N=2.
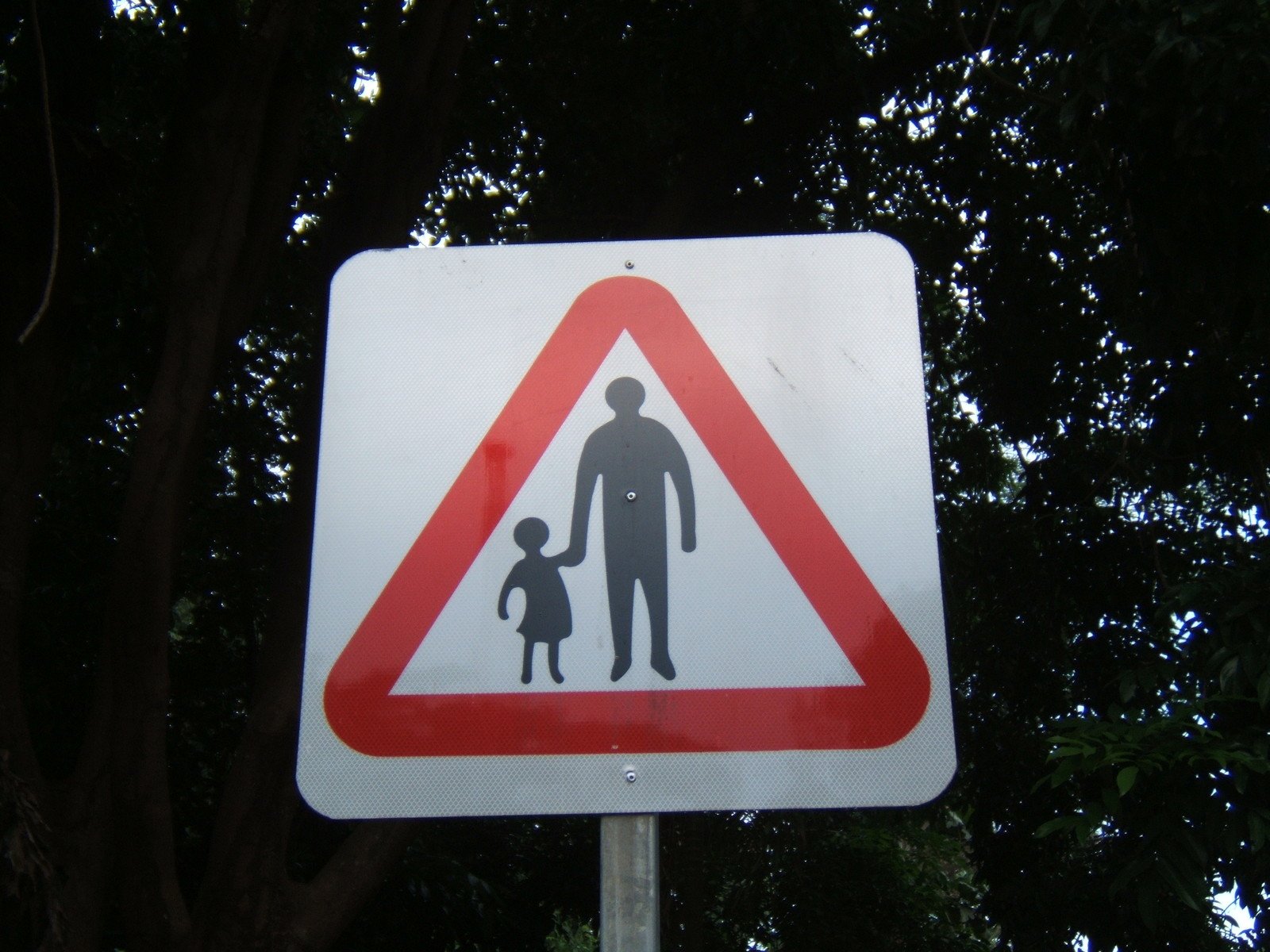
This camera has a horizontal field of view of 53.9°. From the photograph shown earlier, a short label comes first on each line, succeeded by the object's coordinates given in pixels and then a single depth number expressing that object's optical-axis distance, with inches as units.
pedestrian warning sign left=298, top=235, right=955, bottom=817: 52.7
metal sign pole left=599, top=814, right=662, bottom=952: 46.9
